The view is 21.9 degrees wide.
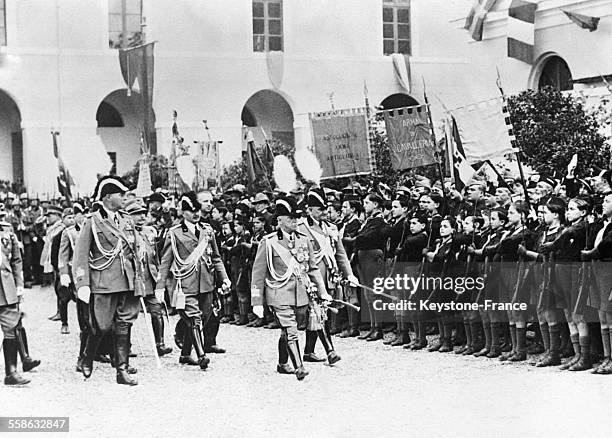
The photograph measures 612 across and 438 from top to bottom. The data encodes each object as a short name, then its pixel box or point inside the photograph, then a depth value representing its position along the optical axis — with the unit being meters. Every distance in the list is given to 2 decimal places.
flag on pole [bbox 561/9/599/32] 15.15
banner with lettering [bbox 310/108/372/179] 14.43
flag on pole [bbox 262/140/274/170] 15.23
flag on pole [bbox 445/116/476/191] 12.95
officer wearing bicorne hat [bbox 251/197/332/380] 10.54
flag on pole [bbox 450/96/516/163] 12.27
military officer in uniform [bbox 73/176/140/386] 10.50
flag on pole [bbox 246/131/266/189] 15.35
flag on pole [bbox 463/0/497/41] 15.27
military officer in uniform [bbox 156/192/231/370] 11.57
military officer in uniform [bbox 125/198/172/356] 11.15
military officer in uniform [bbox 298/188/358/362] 11.61
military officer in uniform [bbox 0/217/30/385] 10.12
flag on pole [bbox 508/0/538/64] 15.66
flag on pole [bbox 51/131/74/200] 13.77
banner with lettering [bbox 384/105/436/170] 14.04
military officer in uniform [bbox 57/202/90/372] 11.56
